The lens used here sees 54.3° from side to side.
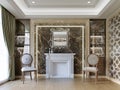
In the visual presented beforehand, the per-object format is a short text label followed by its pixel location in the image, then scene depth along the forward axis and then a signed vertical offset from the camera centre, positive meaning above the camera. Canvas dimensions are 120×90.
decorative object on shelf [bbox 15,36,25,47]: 5.03 +0.11
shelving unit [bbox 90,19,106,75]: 5.05 +0.15
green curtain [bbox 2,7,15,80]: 4.16 +0.40
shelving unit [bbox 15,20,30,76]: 5.03 +0.08
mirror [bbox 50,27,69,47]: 5.05 +0.19
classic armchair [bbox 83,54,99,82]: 4.46 -0.73
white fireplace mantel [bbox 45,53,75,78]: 4.96 -0.84
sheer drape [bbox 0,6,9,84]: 4.17 -0.67
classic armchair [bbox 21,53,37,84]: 4.60 -0.61
